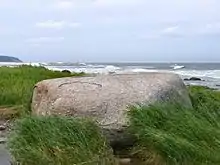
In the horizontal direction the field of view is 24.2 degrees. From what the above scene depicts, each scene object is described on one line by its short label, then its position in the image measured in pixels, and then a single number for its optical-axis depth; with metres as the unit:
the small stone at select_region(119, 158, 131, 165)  7.32
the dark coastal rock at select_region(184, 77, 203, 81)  41.53
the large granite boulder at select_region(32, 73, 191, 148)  7.71
